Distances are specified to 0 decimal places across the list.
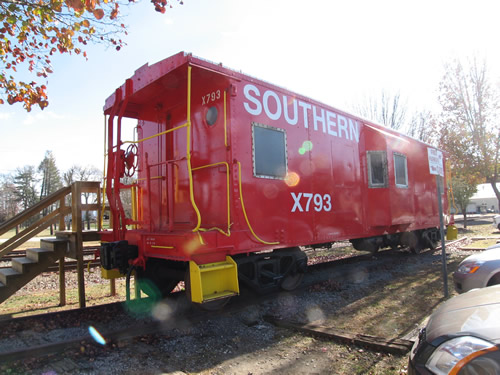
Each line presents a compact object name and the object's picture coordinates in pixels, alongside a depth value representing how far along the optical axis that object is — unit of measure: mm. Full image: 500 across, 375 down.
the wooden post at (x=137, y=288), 5868
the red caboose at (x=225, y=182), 4734
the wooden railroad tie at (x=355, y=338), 3650
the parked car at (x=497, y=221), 18777
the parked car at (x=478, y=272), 4977
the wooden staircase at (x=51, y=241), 5551
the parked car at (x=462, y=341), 2084
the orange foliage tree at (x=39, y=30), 5367
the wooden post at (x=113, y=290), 6841
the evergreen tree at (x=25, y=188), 55156
